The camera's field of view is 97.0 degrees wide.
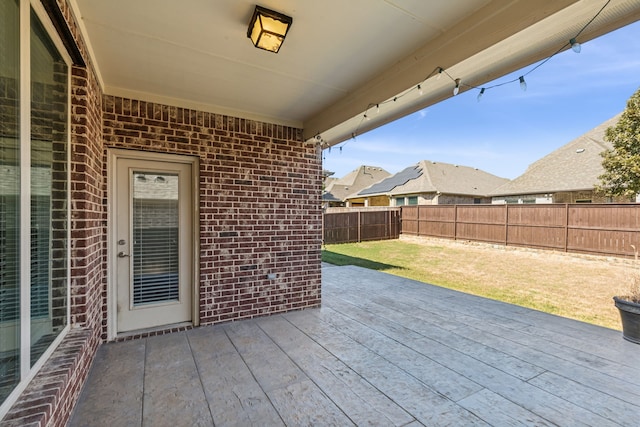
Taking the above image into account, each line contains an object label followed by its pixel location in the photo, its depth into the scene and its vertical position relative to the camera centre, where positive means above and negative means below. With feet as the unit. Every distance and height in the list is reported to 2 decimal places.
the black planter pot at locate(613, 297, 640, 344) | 9.43 -3.58
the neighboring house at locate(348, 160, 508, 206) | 57.06 +5.96
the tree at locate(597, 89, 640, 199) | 29.19 +6.39
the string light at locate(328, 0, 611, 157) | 5.50 +3.39
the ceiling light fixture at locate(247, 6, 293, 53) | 5.79 +3.95
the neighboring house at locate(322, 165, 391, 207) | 79.22 +9.10
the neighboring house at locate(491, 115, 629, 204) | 39.47 +5.85
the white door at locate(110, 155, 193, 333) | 10.13 -1.15
